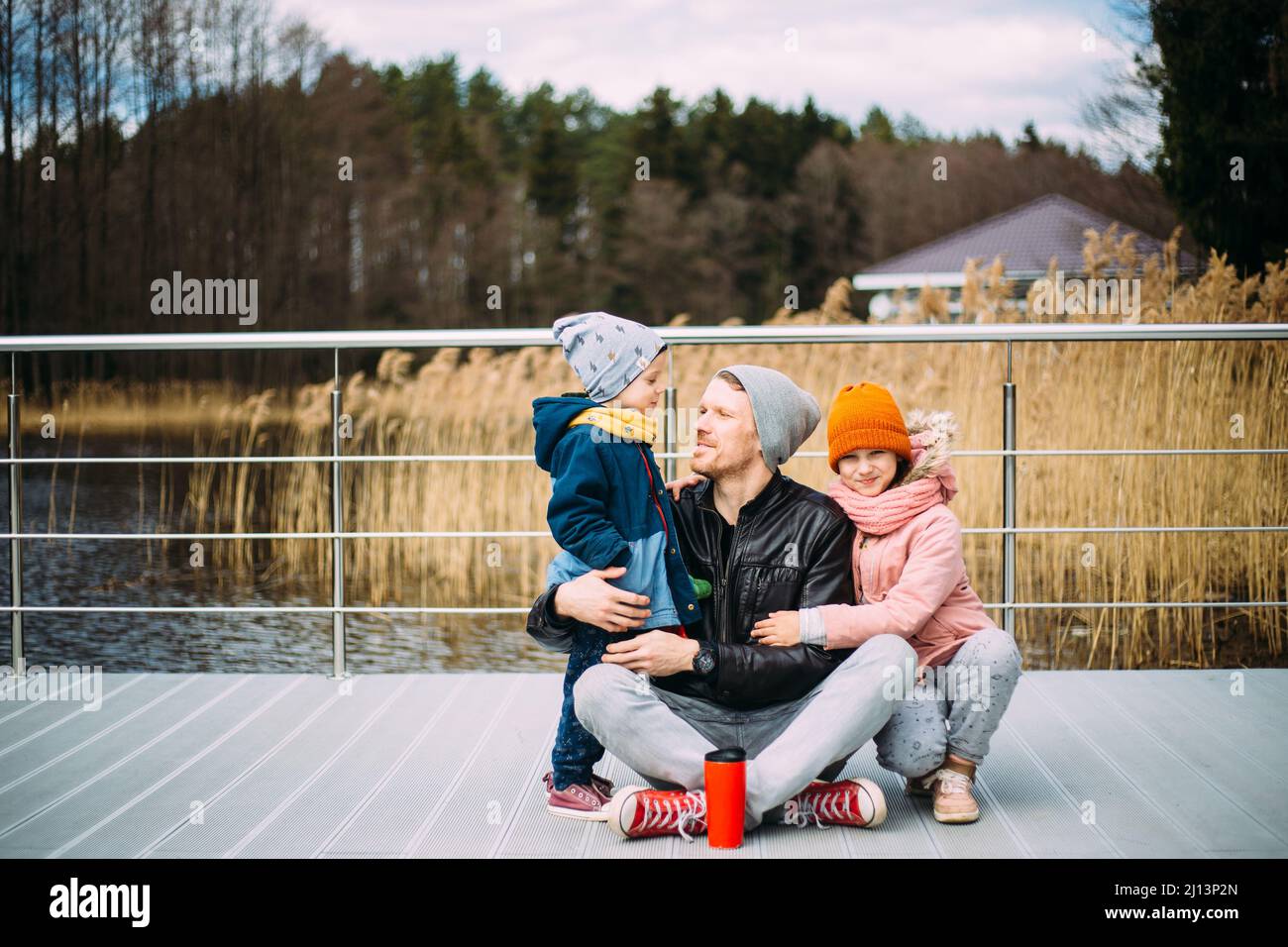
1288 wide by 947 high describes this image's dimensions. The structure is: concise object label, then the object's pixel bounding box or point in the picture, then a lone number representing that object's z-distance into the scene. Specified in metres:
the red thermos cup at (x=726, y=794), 2.05
